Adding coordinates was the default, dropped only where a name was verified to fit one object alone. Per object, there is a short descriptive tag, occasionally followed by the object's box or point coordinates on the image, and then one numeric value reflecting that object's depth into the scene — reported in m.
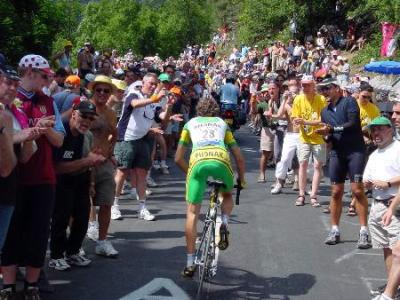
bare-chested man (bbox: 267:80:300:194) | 10.88
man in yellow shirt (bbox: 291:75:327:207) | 10.03
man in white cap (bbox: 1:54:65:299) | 5.32
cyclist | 6.12
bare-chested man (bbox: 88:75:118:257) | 6.95
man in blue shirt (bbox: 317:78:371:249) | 7.99
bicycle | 5.96
